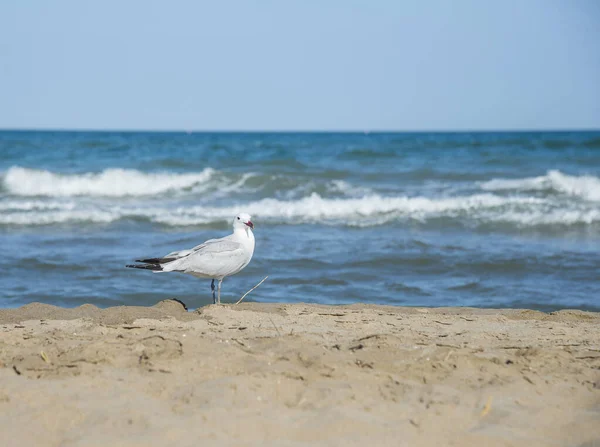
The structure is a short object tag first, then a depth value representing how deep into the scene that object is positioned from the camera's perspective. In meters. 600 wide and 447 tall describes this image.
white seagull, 11.51
